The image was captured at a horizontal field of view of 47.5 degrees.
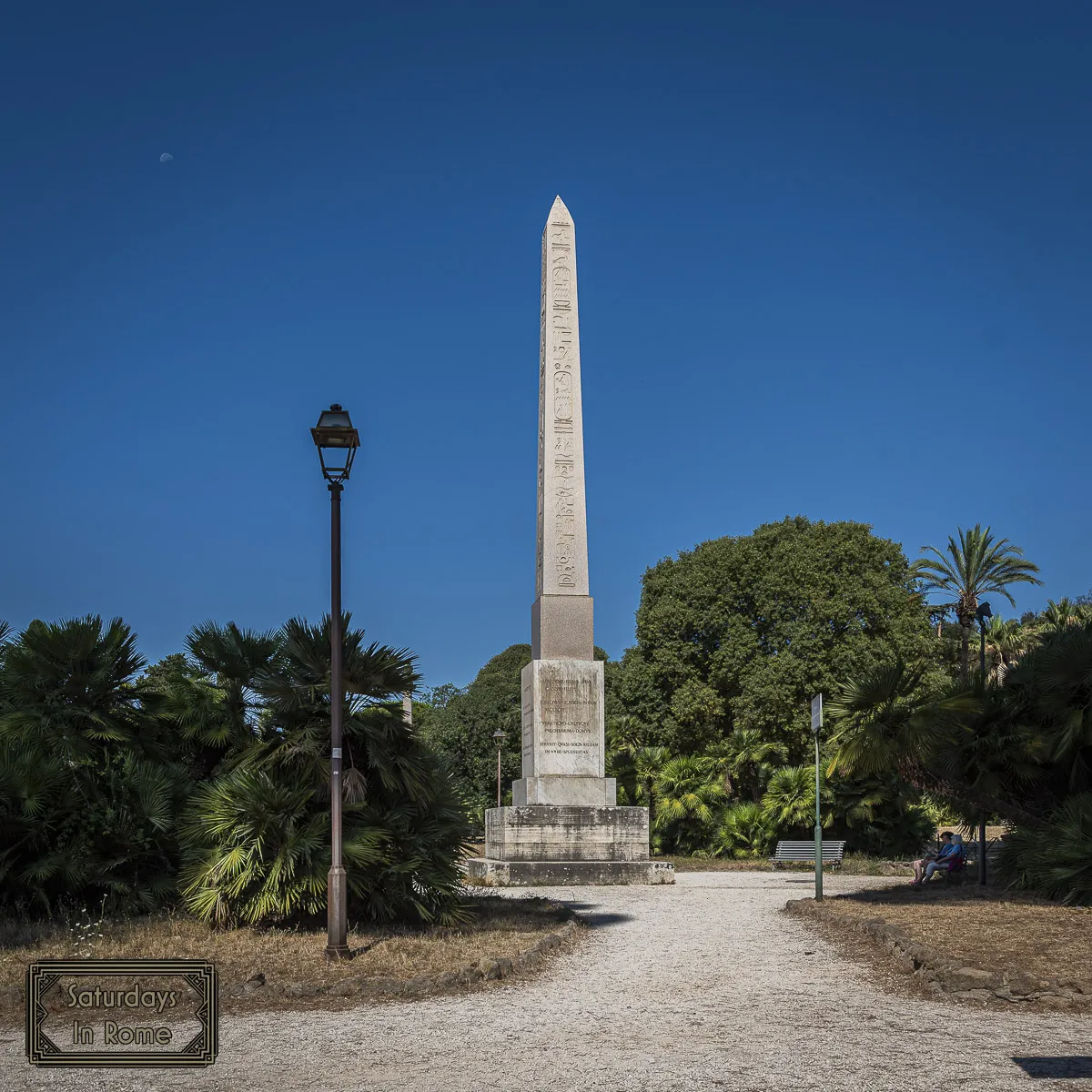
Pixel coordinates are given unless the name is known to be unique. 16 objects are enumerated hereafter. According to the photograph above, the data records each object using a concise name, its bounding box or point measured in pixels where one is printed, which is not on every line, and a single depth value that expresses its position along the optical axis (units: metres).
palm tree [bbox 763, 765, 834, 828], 28.25
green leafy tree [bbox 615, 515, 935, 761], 36.59
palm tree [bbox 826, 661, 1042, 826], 14.06
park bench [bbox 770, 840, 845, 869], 26.27
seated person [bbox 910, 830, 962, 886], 18.36
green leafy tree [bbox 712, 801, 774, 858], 29.98
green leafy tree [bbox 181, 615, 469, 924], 11.21
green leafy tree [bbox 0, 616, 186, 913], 12.46
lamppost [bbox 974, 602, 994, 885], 15.68
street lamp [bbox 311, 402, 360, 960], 10.38
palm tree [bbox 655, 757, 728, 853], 31.28
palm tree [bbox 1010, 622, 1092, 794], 14.25
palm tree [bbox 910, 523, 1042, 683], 48.12
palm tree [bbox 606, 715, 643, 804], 36.75
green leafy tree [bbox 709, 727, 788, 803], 34.09
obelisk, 21.12
